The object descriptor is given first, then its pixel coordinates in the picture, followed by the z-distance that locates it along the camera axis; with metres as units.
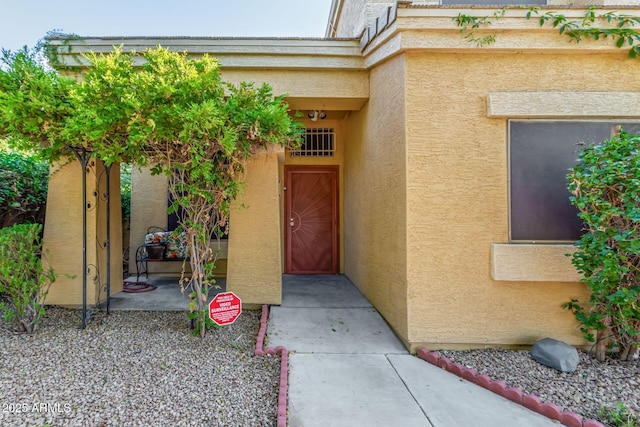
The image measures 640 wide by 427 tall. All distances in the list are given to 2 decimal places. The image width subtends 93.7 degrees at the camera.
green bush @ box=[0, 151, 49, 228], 4.82
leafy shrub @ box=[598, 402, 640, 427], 2.46
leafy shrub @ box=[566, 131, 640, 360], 2.97
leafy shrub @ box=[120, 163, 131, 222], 7.67
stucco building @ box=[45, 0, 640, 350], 3.63
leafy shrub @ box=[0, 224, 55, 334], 3.72
